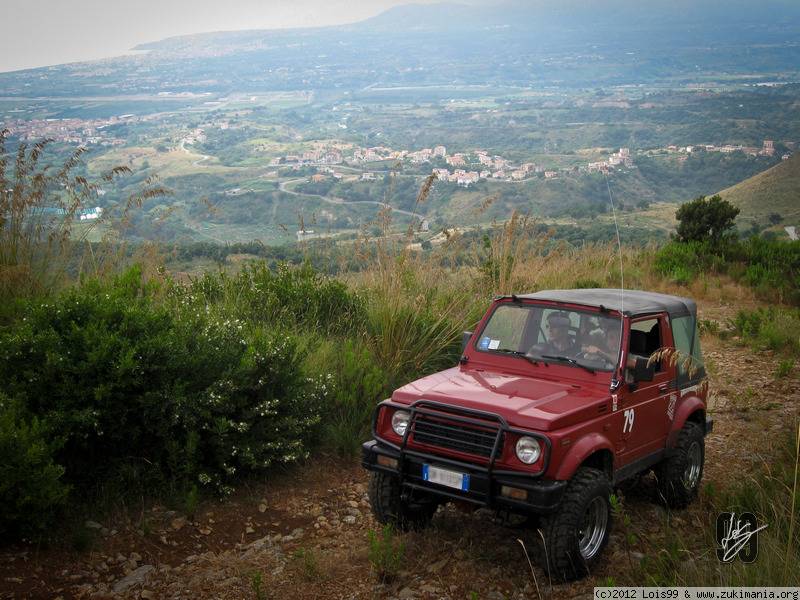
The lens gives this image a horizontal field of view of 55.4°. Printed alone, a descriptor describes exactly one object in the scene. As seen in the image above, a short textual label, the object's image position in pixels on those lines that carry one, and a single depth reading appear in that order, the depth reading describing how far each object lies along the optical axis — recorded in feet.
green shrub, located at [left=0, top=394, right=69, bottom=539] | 15.06
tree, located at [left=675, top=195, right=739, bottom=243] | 61.11
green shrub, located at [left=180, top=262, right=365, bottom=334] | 27.30
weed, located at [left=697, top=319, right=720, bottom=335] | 39.72
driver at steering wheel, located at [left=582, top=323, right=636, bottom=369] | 17.76
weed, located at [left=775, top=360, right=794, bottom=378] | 32.81
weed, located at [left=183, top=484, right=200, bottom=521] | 17.93
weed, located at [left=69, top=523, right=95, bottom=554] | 16.28
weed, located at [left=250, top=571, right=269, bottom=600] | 14.58
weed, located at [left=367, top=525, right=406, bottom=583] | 15.44
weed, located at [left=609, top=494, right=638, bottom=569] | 13.75
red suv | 14.88
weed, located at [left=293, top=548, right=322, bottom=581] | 15.84
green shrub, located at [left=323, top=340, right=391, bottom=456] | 22.90
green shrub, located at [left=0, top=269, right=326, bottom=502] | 17.75
